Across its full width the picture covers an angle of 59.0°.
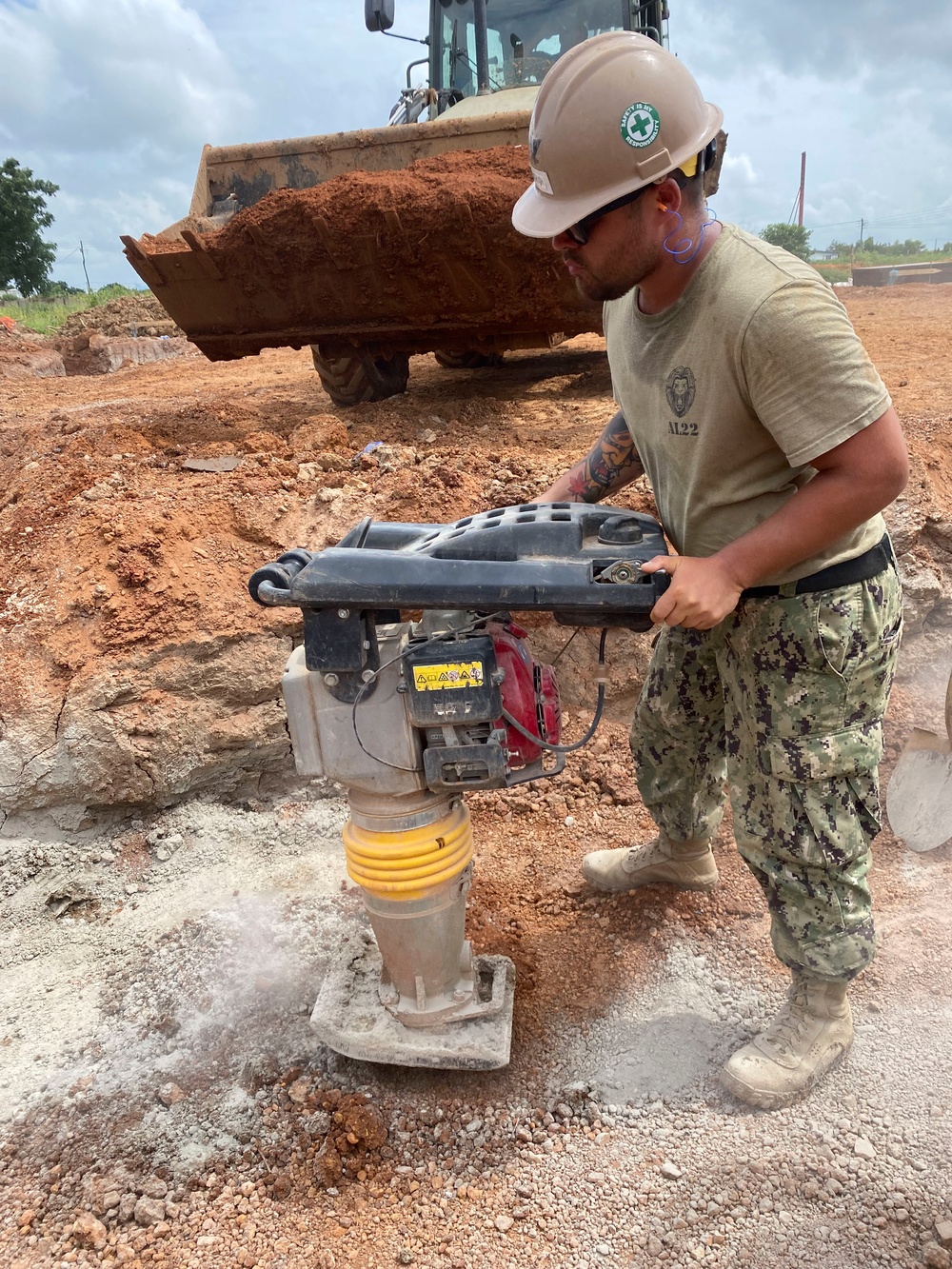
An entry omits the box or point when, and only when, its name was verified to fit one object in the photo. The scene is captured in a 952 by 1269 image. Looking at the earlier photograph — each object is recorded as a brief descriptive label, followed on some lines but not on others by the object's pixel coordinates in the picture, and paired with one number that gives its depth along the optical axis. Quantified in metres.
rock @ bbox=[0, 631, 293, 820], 2.82
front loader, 4.59
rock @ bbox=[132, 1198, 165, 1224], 1.74
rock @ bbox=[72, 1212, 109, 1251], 1.70
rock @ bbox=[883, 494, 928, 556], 3.49
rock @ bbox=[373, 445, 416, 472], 3.81
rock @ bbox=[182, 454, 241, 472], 3.98
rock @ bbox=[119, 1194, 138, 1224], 1.75
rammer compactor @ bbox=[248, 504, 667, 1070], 1.49
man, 1.44
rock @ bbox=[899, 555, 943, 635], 3.51
